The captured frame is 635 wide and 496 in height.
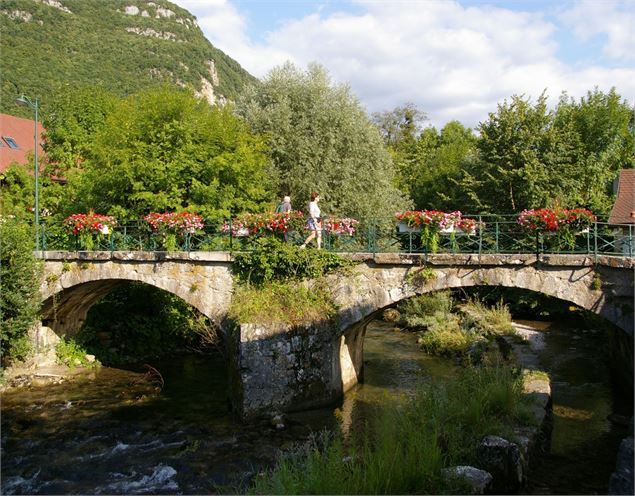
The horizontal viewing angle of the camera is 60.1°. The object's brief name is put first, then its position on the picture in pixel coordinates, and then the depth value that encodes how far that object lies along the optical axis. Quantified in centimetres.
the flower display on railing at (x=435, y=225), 1105
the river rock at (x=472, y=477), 655
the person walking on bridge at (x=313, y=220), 1195
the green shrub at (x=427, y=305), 1867
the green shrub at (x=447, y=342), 1582
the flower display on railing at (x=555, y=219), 1020
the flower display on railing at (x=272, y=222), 1192
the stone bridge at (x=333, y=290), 1018
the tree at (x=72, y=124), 2153
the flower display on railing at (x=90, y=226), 1359
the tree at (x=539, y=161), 2084
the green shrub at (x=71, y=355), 1565
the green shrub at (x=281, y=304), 1147
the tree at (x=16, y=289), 1375
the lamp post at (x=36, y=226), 1480
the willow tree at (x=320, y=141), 2012
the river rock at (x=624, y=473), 558
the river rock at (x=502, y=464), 736
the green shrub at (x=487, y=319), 1683
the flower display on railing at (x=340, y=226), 1202
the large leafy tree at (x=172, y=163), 1591
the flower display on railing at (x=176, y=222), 1279
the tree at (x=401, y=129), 4081
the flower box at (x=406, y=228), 1129
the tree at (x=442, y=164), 2661
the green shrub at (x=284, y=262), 1193
